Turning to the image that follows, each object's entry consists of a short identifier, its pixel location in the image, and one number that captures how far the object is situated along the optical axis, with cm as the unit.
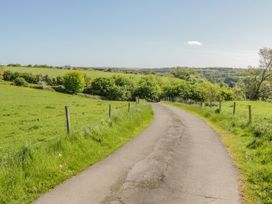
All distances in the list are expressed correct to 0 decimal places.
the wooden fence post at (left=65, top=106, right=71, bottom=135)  1065
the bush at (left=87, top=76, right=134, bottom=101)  8315
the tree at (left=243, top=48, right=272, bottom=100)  5766
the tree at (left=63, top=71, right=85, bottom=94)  7888
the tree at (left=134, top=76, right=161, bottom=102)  9130
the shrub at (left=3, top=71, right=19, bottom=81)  7888
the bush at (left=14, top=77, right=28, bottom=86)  7291
